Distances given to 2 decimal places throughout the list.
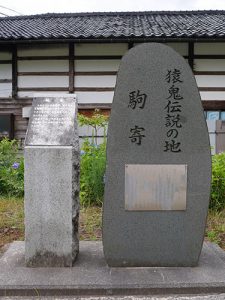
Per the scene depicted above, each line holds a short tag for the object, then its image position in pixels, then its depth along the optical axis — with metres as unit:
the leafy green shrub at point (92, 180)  5.46
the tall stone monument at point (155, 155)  3.11
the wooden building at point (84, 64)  9.21
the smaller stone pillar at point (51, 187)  3.01
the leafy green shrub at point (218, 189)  5.23
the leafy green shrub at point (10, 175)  6.08
